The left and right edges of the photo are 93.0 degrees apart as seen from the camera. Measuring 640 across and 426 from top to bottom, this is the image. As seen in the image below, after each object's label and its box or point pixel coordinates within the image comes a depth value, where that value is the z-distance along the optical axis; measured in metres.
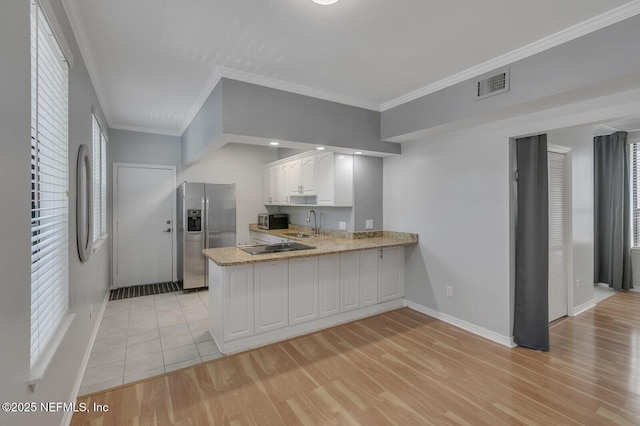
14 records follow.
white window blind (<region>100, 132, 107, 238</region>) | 4.09
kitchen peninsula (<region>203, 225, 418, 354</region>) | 3.00
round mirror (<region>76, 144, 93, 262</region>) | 2.36
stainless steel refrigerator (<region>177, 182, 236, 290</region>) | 5.01
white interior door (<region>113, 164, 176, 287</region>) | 5.18
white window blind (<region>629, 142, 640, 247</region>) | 4.94
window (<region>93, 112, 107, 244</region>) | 3.47
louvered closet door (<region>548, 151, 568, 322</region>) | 3.70
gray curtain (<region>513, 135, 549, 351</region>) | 3.03
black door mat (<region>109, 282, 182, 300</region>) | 4.82
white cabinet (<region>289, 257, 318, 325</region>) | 3.35
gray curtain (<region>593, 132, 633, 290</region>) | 4.90
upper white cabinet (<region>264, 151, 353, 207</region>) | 4.26
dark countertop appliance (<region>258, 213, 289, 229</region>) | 5.91
